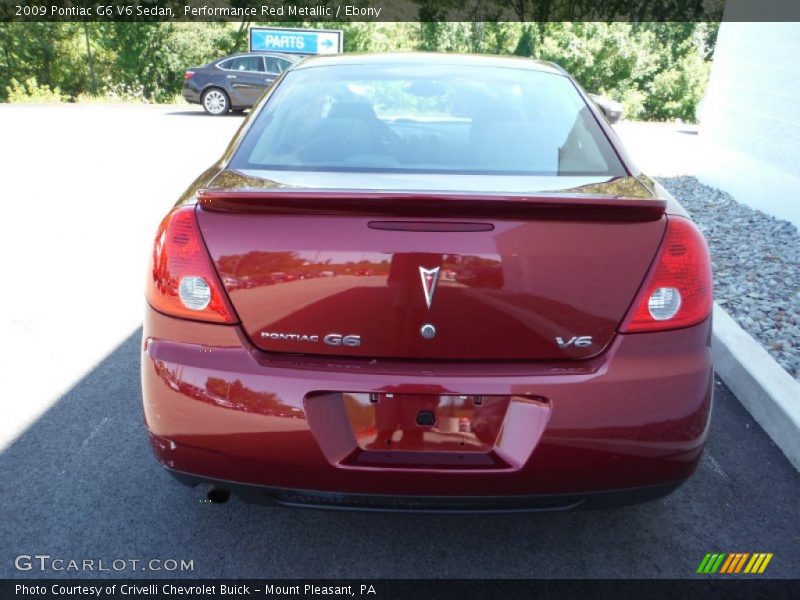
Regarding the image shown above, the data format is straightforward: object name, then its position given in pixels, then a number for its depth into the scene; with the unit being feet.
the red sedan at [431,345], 6.25
